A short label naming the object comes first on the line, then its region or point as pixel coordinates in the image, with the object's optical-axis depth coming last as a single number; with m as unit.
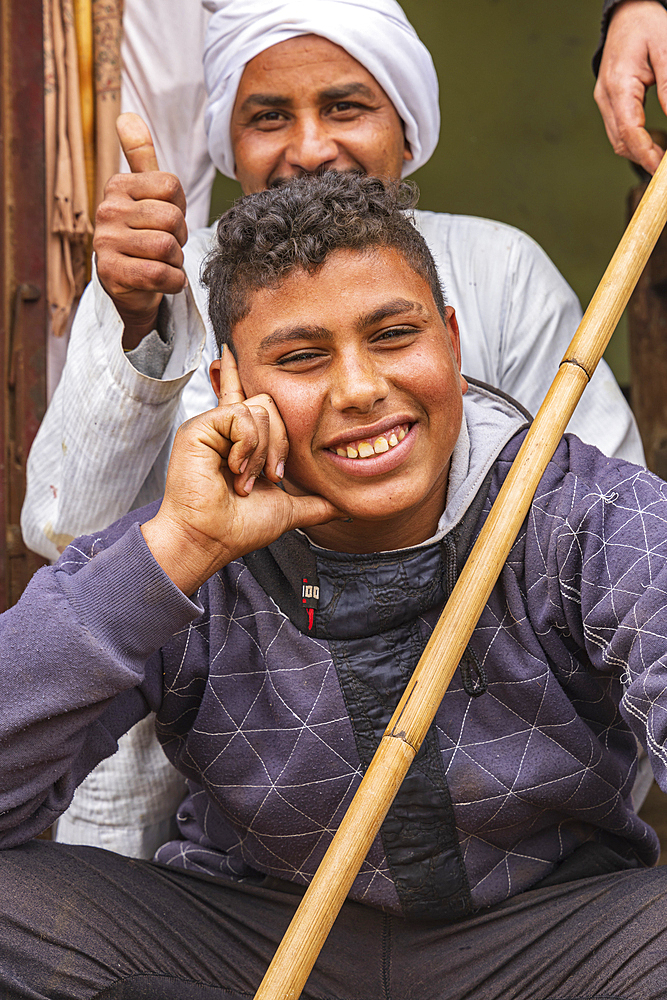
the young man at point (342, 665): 1.38
